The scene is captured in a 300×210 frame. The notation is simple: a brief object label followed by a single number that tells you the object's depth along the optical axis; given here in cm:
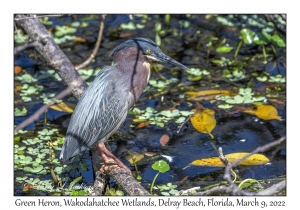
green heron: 866
